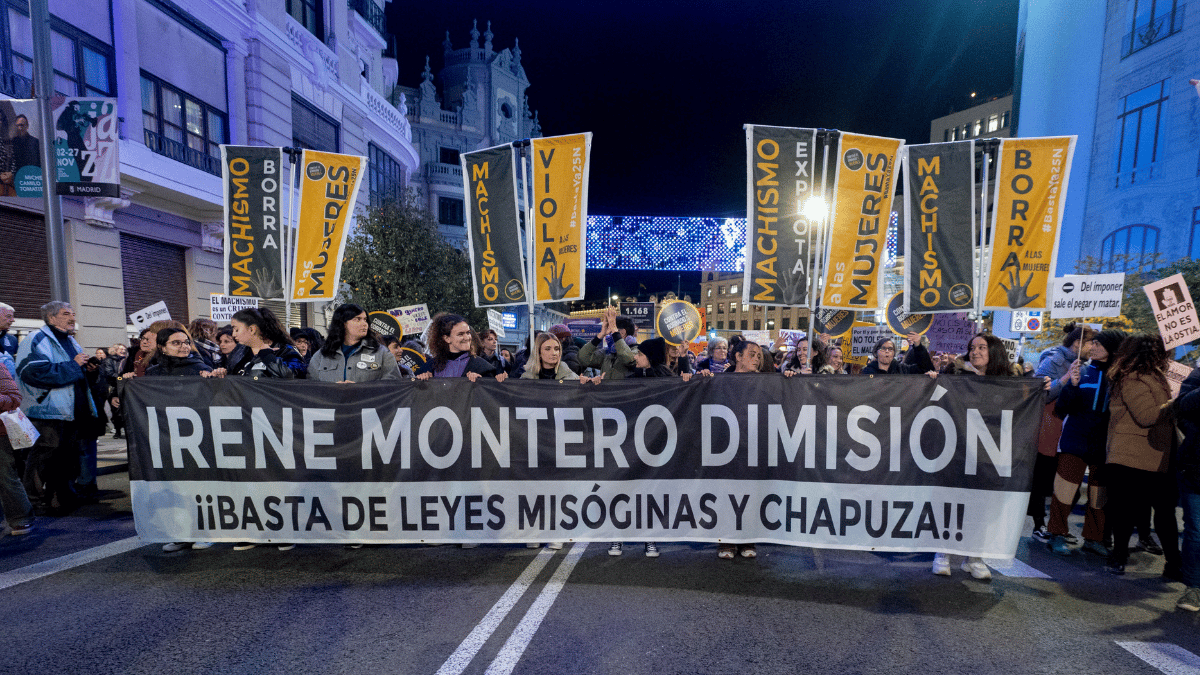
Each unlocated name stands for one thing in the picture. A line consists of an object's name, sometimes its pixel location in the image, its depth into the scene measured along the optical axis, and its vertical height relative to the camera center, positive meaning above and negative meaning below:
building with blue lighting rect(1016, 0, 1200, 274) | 18.41 +6.82
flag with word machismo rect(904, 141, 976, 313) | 5.62 +0.78
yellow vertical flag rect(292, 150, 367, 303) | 6.77 +0.86
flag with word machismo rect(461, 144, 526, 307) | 6.20 +0.77
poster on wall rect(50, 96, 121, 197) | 8.00 +1.99
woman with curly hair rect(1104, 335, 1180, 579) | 4.17 -1.02
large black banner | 4.34 -1.26
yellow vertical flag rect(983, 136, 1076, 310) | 5.32 +0.83
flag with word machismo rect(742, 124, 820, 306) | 5.65 +0.89
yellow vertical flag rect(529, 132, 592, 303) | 5.87 +0.93
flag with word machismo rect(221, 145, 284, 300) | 6.71 +0.82
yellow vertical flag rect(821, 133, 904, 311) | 5.76 +0.85
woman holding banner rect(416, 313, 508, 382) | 5.12 -0.47
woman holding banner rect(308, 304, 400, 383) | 4.85 -0.54
